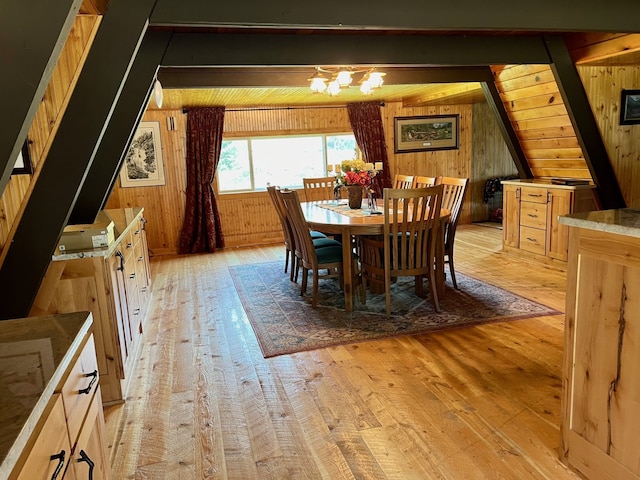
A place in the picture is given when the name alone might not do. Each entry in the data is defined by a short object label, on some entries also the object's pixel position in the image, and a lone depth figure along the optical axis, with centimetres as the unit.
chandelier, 394
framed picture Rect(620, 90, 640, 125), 441
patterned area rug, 343
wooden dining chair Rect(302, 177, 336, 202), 581
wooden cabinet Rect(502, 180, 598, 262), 488
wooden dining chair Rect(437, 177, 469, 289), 427
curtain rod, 689
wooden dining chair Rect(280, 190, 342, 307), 397
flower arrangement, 458
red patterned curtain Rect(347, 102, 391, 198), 739
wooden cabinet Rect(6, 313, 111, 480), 93
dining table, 377
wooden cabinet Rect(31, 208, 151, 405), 247
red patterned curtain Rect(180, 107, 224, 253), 670
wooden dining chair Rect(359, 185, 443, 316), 353
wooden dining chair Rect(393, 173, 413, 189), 545
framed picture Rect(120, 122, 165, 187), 656
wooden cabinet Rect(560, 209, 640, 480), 163
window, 714
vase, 459
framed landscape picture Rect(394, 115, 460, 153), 768
